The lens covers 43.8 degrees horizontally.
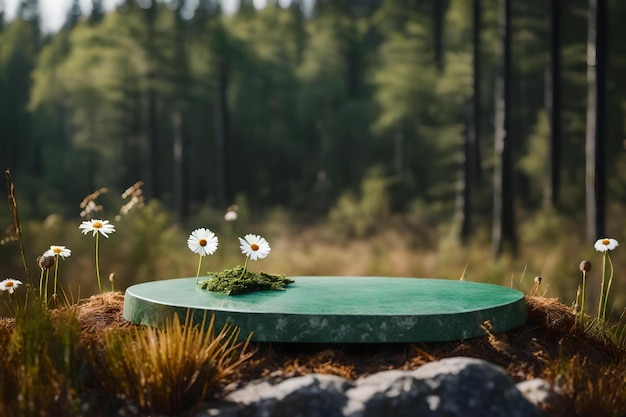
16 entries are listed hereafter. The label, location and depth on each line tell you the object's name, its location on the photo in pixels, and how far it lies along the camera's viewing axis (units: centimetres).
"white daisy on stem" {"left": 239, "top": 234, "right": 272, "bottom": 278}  517
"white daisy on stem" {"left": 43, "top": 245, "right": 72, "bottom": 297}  515
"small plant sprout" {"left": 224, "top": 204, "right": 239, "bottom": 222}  707
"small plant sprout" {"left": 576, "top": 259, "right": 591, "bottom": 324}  518
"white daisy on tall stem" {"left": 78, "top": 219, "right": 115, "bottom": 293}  528
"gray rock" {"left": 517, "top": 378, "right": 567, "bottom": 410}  404
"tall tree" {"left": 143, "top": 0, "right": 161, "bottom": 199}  2600
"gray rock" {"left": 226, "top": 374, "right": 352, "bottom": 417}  388
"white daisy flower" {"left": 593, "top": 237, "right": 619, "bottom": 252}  516
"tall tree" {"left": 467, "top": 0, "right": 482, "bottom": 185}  1803
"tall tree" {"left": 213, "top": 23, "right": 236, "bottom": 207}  2769
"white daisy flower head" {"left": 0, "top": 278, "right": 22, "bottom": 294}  492
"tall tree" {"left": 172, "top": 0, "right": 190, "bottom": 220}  2662
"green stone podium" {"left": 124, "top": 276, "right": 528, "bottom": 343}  448
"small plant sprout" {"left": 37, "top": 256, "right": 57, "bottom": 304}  491
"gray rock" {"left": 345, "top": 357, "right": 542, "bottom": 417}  387
